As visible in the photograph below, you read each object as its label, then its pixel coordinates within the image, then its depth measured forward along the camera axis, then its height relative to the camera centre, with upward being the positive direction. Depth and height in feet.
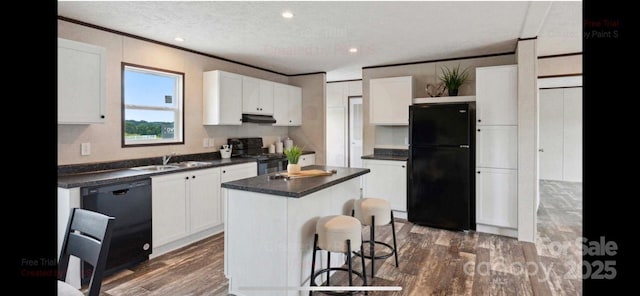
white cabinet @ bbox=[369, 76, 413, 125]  15.42 +2.17
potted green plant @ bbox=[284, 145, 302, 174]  9.50 -0.32
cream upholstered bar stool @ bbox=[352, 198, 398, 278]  9.29 -1.78
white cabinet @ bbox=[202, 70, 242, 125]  14.08 +2.04
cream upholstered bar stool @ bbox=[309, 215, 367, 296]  7.51 -1.94
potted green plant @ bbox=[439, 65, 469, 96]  14.57 +3.00
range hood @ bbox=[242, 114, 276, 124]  15.57 +1.34
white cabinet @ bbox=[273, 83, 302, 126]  17.69 +2.26
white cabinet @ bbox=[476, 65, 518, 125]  12.53 +1.94
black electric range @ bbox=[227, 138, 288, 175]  15.16 -0.36
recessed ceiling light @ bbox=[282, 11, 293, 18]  9.56 +3.73
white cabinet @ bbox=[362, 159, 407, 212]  14.97 -1.50
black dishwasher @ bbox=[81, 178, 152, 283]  8.87 -1.93
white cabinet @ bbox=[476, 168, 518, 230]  12.73 -1.86
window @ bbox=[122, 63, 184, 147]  11.83 +1.49
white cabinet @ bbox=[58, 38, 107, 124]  8.89 +1.72
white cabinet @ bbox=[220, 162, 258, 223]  13.10 -0.98
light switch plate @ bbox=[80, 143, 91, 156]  10.39 -0.07
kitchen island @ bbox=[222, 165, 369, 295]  7.51 -1.91
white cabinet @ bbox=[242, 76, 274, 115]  15.52 +2.39
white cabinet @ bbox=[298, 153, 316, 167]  18.02 -0.64
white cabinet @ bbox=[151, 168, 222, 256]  10.67 -1.99
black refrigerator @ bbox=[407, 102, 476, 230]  13.17 -0.66
